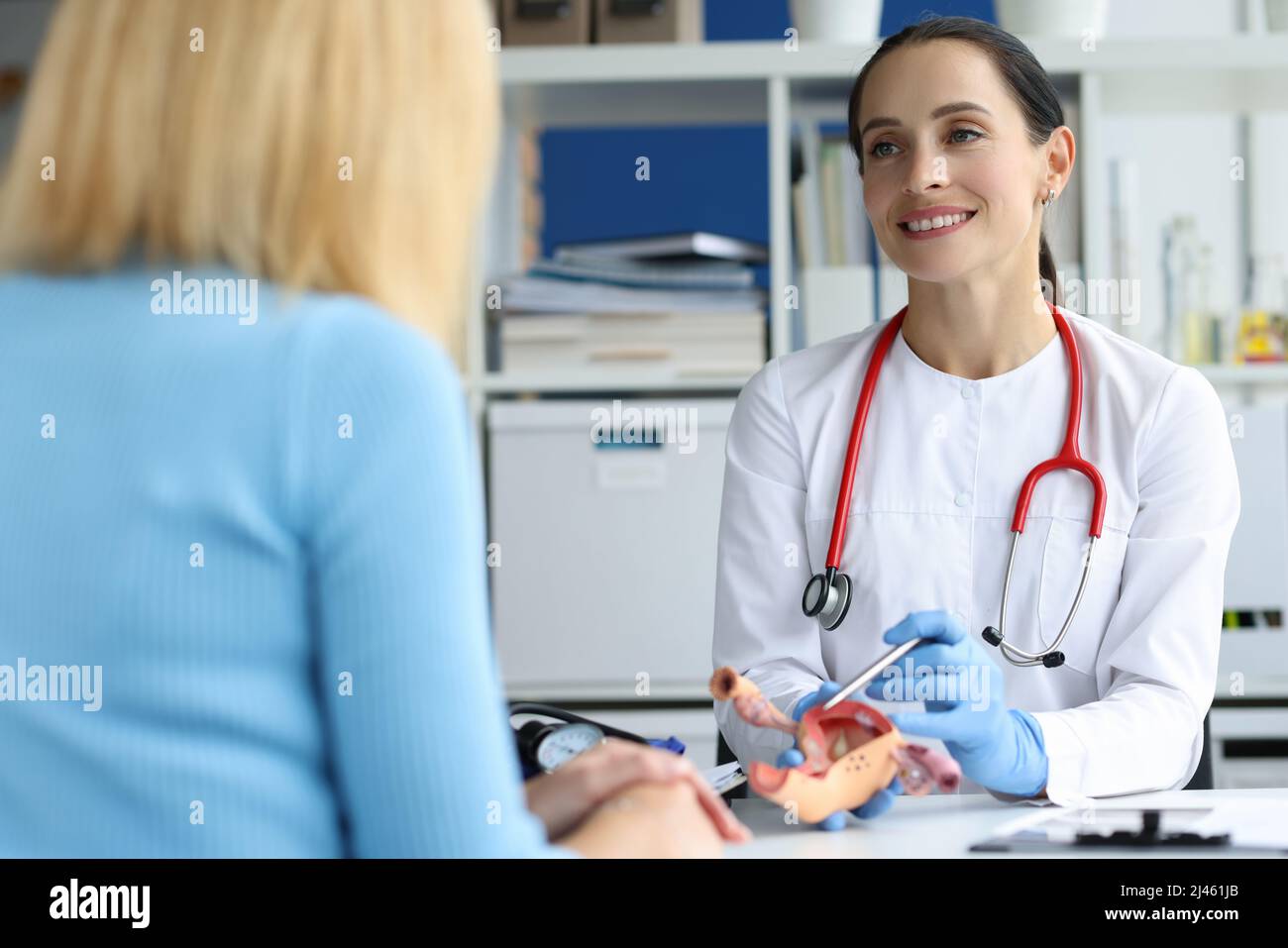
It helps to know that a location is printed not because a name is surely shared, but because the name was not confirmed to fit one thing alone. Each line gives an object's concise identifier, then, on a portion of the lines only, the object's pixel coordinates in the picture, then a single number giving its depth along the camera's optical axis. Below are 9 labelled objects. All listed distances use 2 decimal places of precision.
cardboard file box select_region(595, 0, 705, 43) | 2.13
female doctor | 1.34
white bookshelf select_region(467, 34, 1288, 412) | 2.05
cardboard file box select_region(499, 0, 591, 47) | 2.14
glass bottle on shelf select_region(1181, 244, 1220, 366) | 2.15
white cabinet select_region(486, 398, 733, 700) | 2.10
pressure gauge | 0.98
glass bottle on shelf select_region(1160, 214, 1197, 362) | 2.16
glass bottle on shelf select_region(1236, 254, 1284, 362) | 2.13
